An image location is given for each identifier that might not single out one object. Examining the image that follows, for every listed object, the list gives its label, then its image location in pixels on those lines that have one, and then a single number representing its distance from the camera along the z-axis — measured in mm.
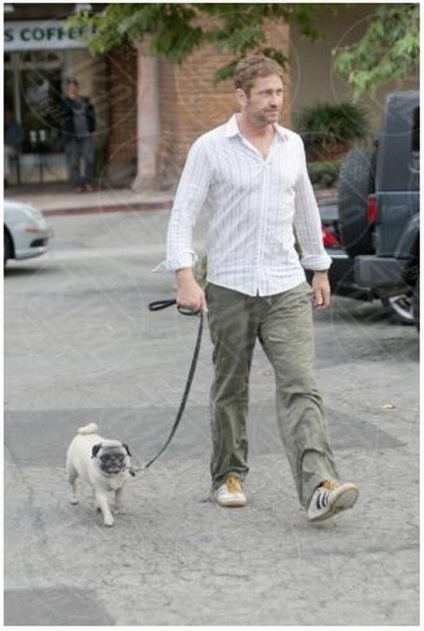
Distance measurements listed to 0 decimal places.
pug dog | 6652
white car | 17922
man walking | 6664
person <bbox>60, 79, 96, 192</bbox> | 28516
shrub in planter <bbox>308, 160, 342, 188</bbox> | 16031
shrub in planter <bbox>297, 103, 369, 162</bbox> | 20297
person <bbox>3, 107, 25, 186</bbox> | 32531
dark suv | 11656
